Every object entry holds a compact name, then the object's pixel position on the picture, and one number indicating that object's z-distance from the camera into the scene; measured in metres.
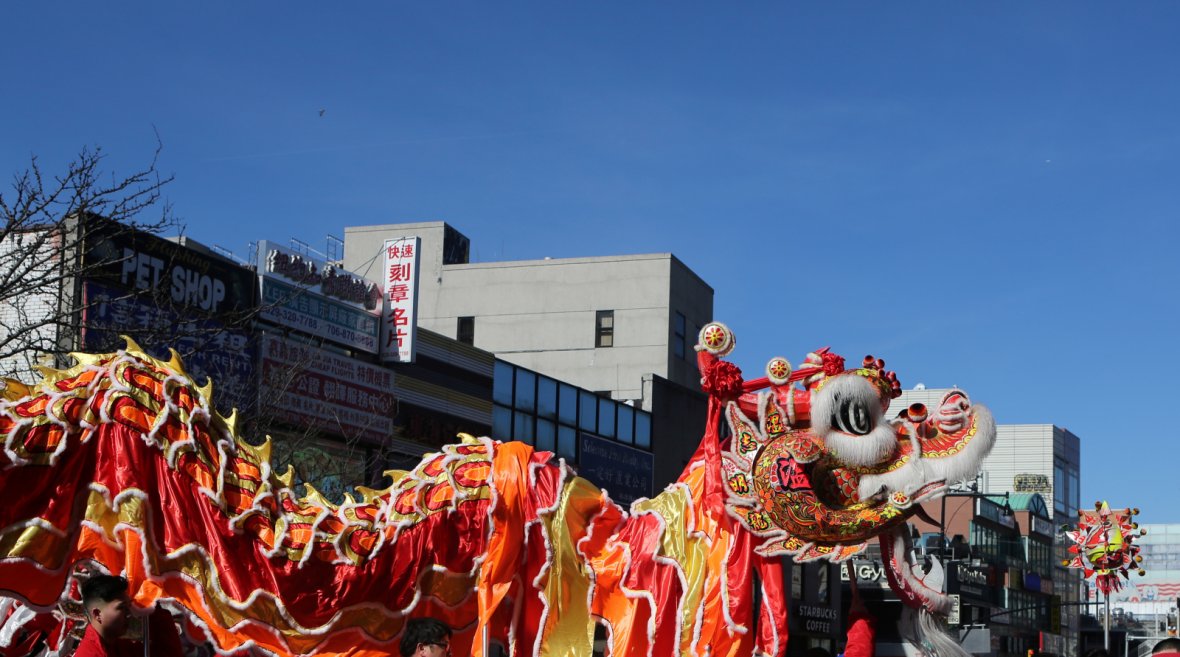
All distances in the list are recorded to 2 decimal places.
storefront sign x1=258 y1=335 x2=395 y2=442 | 22.09
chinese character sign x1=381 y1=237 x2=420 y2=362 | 25.94
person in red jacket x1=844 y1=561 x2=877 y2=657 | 8.35
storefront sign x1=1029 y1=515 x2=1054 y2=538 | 60.66
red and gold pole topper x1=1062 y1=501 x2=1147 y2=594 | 20.56
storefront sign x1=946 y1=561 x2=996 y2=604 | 38.91
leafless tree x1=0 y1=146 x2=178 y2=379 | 10.98
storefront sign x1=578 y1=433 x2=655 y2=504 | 31.33
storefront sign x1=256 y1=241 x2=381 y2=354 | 23.50
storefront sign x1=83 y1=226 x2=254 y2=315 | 19.58
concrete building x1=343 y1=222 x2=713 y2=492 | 39.81
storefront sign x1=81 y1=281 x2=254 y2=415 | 18.41
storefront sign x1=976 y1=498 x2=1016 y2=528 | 53.62
